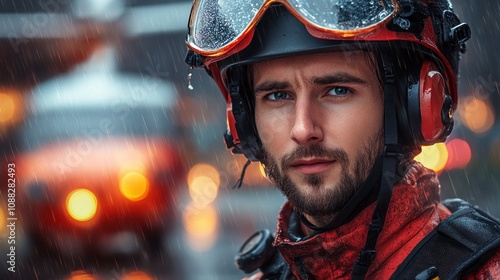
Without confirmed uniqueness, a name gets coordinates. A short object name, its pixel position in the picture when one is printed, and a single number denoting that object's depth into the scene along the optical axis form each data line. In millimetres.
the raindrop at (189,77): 3144
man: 2443
